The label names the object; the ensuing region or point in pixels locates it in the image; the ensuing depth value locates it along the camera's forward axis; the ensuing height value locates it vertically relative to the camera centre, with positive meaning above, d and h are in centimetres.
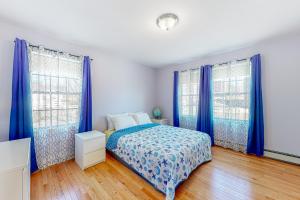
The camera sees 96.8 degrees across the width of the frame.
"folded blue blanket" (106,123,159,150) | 264 -69
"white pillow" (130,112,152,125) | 349 -46
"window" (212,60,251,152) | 294 -7
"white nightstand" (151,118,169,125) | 422 -64
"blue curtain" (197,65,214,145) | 341 -5
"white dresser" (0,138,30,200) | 111 -65
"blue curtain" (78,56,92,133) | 274 +2
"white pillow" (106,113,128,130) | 318 -48
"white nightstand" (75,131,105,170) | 233 -87
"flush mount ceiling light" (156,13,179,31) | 179 +112
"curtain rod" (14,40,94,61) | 220 +93
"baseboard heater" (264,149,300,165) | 241 -106
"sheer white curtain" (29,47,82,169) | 228 -2
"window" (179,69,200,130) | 379 +11
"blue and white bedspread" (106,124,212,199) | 171 -79
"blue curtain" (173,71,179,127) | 415 +3
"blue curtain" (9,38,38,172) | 199 +5
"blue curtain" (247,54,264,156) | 270 -23
